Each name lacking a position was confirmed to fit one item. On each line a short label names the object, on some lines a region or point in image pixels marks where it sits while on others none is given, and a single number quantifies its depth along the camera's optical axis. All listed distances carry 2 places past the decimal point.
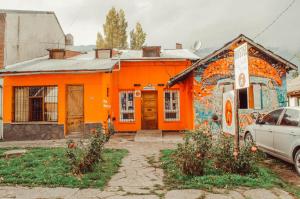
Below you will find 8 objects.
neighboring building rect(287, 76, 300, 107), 18.91
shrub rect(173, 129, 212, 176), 6.48
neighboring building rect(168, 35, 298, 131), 14.50
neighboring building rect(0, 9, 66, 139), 17.61
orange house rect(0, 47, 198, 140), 15.05
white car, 6.98
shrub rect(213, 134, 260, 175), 6.51
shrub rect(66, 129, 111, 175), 6.86
